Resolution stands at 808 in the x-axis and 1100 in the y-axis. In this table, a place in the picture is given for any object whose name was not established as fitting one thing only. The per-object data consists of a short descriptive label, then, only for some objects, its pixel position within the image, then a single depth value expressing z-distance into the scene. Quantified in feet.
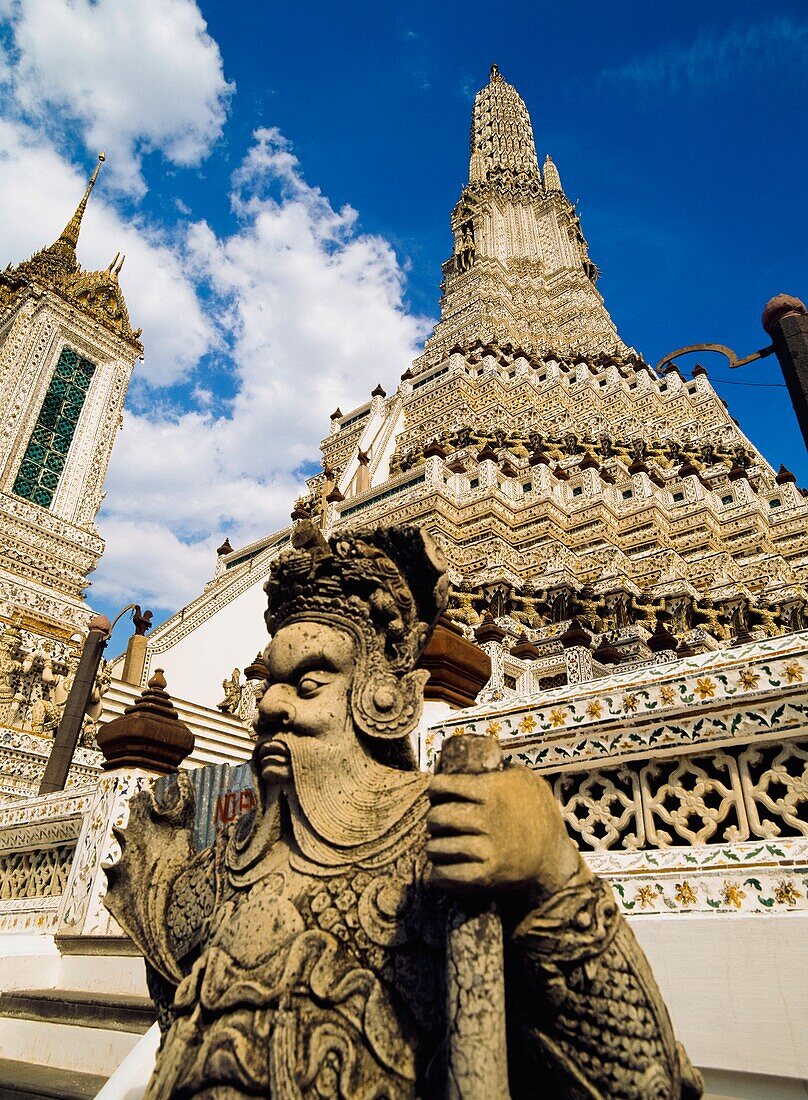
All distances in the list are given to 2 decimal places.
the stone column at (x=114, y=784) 15.44
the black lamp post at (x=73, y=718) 23.17
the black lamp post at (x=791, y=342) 13.15
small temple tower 54.03
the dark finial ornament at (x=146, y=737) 16.28
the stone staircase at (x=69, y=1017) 10.63
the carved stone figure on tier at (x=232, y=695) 43.62
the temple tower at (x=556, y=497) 52.24
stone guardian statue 3.75
